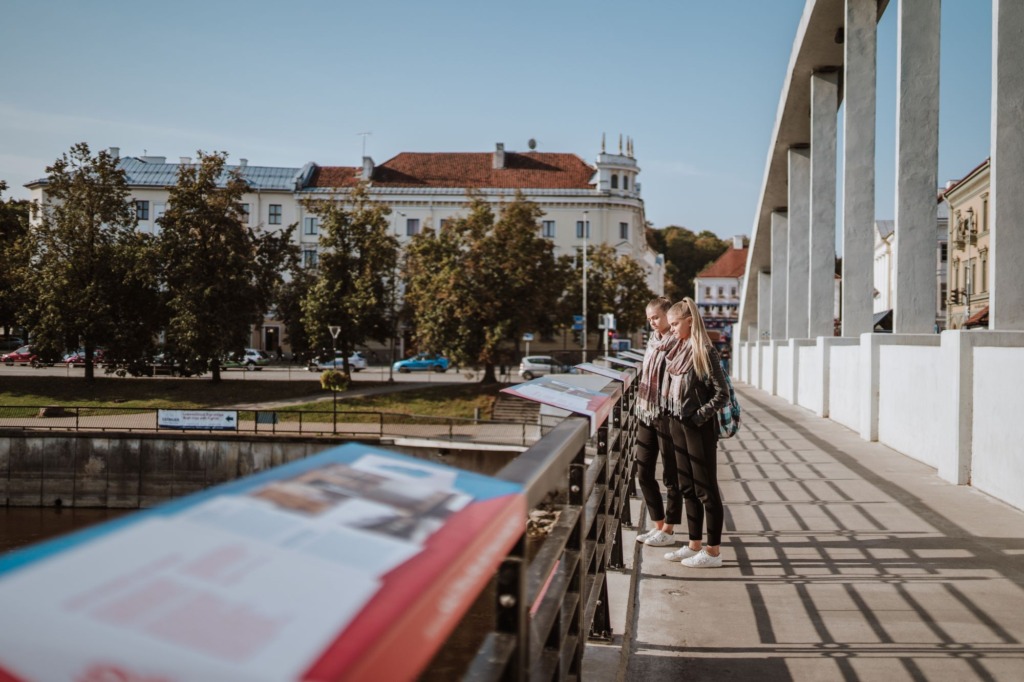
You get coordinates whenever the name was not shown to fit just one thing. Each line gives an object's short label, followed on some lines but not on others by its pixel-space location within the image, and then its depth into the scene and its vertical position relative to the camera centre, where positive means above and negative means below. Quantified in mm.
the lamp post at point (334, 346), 34069 -289
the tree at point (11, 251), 46594 +3933
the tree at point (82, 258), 44125 +3530
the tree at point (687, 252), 127000 +11544
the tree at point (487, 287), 43281 +2377
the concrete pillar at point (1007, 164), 10594 +1936
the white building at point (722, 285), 114562 +6690
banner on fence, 35031 -2867
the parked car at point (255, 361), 56641 -1274
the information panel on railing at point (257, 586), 853 -240
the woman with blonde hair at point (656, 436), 6348 -599
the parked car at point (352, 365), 55244 -1434
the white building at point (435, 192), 72875 +10679
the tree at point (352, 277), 47688 +3024
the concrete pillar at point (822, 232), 23094 +2627
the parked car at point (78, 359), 45566 -1203
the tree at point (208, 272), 43312 +2897
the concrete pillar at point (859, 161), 18703 +3423
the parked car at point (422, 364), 58469 -1370
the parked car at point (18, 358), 54625 -1208
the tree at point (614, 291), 58219 +2986
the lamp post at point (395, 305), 50188 +1751
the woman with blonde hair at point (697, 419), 5977 -441
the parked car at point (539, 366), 51469 -1262
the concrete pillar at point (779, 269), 34500 +2707
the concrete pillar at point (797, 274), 28312 +1975
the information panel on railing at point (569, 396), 3814 -219
